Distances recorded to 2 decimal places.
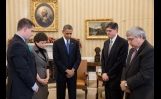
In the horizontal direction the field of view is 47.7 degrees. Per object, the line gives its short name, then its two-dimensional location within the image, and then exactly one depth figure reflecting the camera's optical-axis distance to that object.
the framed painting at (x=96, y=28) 7.20
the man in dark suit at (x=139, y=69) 2.22
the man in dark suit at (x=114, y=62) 3.26
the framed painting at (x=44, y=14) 7.05
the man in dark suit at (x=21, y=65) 2.25
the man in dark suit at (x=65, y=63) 3.67
